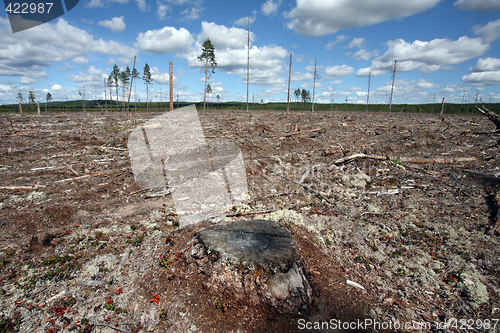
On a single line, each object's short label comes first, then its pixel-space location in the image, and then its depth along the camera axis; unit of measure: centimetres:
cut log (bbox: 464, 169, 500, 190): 650
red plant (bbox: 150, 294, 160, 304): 338
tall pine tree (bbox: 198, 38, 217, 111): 3669
